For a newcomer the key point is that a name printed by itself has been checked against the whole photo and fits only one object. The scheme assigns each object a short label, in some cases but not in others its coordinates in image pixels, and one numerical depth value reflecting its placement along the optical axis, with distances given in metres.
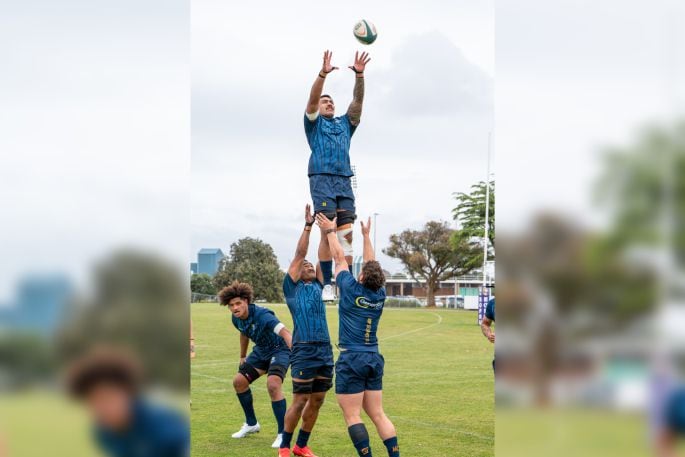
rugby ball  8.34
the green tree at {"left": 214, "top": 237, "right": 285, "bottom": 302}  57.22
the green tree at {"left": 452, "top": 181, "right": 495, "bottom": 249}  52.28
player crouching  10.23
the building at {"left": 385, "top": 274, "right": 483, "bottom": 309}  70.38
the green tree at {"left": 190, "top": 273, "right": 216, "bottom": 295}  55.45
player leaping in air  8.85
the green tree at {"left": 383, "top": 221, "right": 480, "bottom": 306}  68.38
